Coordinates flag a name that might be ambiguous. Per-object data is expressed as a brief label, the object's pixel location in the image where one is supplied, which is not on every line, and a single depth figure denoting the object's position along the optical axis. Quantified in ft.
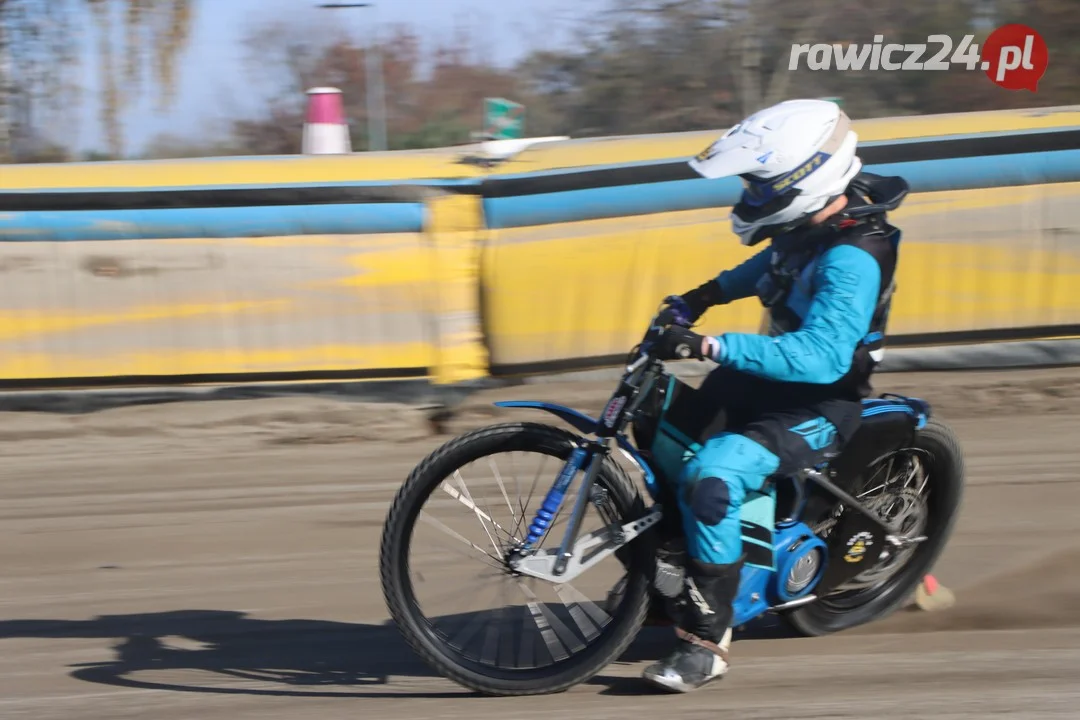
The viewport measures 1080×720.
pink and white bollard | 61.26
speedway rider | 24.18
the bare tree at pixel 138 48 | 88.33
